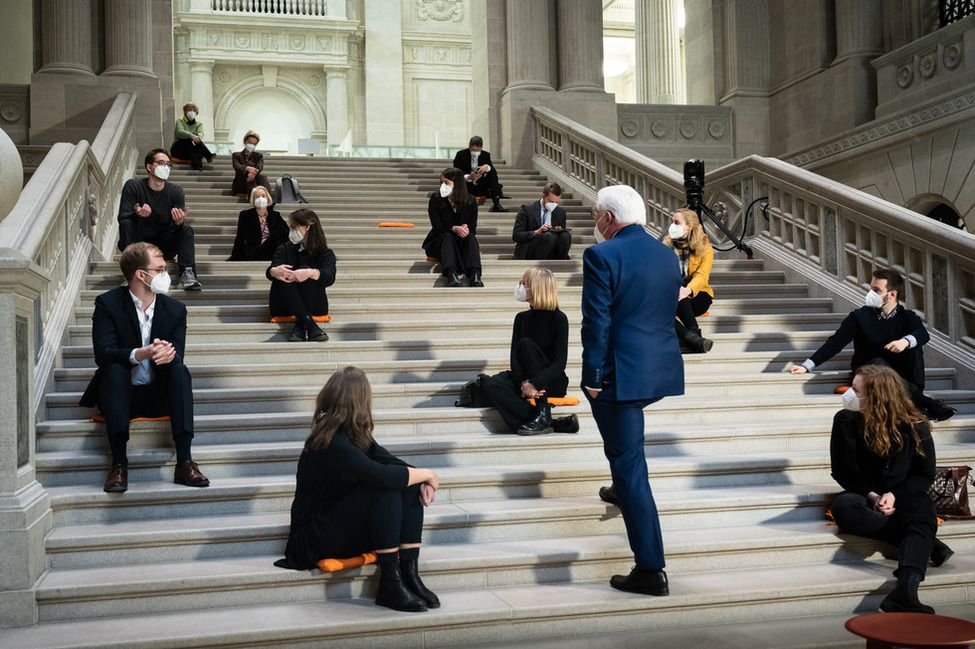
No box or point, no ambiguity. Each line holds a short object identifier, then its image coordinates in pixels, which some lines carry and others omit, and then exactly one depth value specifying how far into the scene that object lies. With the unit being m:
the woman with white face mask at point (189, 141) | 13.69
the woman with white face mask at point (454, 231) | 9.27
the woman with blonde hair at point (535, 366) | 6.57
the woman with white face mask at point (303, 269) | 7.79
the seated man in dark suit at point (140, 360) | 5.53
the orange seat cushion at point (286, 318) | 8.06
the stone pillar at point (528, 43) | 15.77
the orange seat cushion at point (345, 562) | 4.69
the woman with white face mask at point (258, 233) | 9.48
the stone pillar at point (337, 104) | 28.12
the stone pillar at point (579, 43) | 15.84
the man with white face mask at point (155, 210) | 8.88
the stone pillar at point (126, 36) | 14.21
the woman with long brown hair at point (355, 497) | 4.64
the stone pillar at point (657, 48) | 22.31
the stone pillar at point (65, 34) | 13.98
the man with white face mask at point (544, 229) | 10.20
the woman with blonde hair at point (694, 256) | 8.55
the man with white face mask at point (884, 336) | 7.01
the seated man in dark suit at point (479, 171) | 12.73
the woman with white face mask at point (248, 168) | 11.92
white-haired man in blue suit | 4.56
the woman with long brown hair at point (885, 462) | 5.20
